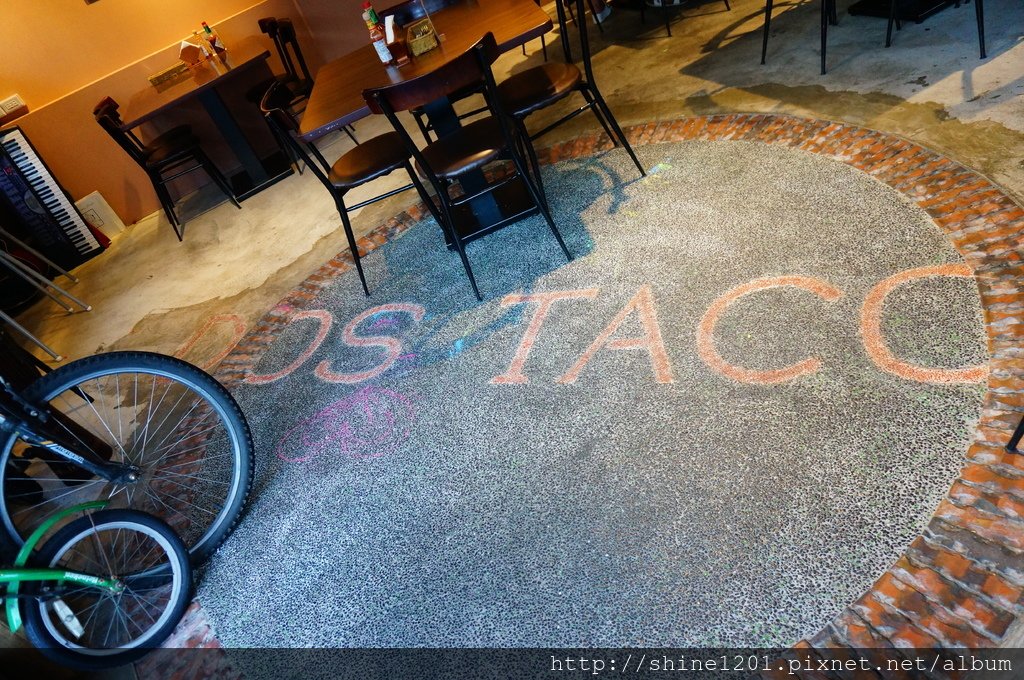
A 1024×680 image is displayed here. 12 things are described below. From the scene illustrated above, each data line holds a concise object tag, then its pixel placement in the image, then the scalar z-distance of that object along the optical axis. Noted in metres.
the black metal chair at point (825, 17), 3.15
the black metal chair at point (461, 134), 2.34
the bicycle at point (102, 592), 1.79
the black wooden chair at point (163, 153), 4.44
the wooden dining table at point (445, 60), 2.66
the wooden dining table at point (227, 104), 4.52
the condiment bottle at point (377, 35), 2.93
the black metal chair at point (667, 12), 4.47
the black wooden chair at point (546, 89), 2.85
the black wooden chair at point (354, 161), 2.89
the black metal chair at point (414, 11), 3.53
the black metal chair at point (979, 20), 2.77
